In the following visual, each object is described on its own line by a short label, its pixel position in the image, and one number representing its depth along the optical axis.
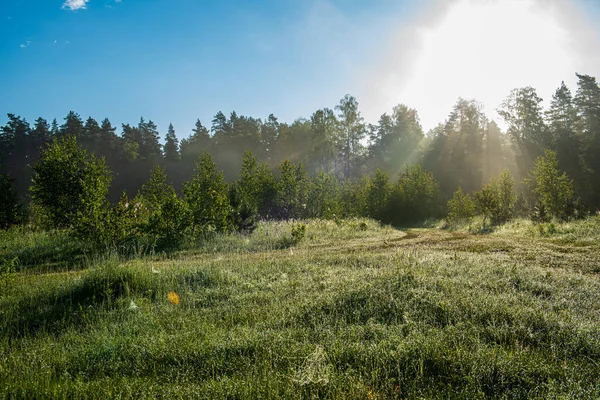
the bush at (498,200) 21.88
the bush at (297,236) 15.36
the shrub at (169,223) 14.74
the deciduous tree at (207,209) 16.56
